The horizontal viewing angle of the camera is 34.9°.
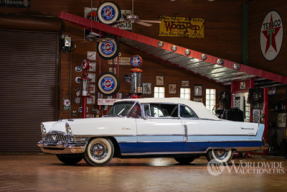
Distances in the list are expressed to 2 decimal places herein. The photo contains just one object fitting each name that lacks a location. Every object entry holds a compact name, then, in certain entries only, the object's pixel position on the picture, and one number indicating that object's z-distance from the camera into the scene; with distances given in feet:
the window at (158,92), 56.24
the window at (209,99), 57.72
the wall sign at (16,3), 53.31
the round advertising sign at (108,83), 48.70
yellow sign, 56.80
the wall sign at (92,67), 54.85
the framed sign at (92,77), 54.70
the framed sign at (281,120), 50.57
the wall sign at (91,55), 55.01
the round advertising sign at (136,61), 48.91
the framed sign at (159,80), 56.24
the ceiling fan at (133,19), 40.68
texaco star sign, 51.85
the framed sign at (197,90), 57.41
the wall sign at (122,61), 55.37
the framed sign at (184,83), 57.21
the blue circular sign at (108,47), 48.70
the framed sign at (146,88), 55.67
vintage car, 32.14
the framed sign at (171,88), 56.70
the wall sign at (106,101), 49.62
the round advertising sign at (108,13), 48.52
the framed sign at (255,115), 47.87
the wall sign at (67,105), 53.31
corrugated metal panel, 52.90
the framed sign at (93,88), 54.65
